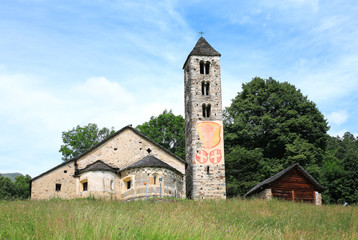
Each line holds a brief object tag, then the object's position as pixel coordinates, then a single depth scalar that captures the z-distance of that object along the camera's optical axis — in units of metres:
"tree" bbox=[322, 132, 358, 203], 34.25
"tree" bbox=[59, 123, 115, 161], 52.19
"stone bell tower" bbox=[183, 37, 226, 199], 32.12
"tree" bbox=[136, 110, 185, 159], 52.01
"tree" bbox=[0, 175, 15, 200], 52.25
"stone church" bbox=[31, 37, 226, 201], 29.14
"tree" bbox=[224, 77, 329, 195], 40.56
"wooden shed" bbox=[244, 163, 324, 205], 29.75
